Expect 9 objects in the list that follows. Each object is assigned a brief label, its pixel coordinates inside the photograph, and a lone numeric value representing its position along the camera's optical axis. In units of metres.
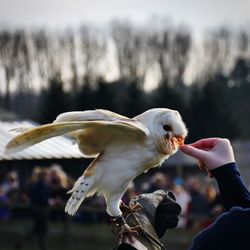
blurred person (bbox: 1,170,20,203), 18.24
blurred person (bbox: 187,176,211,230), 15.83
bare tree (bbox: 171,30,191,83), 56.31
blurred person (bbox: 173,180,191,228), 16.33
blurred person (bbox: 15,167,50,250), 15.34
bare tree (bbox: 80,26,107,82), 52.06
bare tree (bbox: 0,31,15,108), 51.71
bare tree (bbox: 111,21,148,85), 54.09
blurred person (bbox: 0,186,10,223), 17.08
